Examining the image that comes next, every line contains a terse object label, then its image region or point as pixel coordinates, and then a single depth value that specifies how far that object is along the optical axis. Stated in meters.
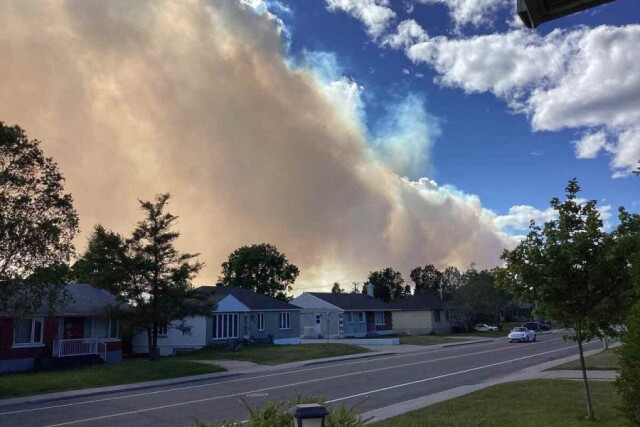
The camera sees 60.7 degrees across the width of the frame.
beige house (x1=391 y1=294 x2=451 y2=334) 71.31
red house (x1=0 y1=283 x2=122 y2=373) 29.45
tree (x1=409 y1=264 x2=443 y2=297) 141.12
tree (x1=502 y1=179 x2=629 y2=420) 11.45
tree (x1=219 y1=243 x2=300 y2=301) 93.92
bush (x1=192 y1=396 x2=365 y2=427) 5.44
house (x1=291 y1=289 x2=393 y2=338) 62.16
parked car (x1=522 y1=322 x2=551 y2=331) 72.25
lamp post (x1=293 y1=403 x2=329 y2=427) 4.32
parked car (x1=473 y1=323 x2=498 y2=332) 74.93
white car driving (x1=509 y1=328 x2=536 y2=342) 48.48
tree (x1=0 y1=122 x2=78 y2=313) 22.44
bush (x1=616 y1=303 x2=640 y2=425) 6.69
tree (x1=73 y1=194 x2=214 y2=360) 31.80
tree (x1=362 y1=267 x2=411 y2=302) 134.88
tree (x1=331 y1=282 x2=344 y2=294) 146.38
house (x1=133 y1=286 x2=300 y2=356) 43.53
